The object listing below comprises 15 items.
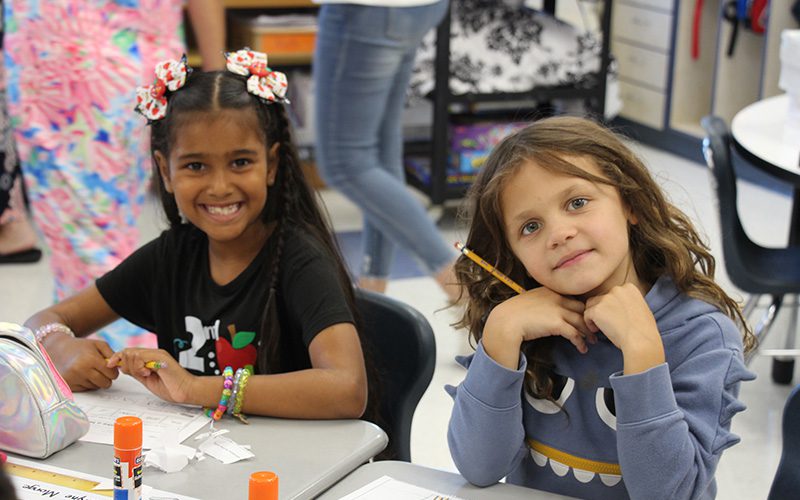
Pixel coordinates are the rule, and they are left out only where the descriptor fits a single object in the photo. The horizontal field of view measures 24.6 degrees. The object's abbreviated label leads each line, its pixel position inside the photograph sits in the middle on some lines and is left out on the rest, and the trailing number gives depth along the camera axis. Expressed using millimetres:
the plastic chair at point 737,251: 2883
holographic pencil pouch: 1824
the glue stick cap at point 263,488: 1572
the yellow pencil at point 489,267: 1896
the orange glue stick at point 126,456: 1647
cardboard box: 4595
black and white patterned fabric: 4338
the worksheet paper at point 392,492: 1770
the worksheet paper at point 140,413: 1879
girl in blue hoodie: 1783
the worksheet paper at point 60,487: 1756
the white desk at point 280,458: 1776
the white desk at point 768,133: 2813
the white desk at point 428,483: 1786
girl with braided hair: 2082
